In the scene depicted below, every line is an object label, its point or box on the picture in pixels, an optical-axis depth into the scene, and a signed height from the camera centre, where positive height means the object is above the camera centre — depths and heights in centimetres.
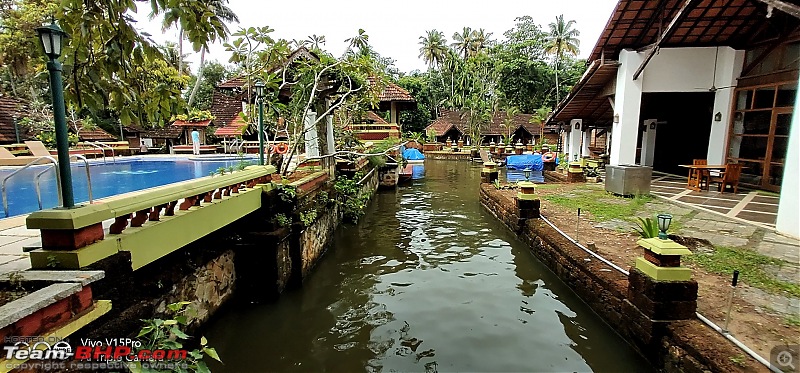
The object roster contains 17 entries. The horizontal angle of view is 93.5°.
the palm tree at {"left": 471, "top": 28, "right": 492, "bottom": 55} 4628 +1240
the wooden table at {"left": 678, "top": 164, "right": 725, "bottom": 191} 1044 -104
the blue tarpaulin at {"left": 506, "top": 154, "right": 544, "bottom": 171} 2261 -121
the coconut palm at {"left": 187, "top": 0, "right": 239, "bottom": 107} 351 +109
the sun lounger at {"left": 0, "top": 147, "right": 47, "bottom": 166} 1355 -78
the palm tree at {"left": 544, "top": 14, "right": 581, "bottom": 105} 4016 +1087
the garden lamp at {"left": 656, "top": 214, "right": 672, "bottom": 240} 454 -98
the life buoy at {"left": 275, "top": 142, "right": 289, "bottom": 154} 1207 -25
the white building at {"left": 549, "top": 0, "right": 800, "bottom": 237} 989 +219
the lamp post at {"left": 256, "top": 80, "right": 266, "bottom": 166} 744 +54
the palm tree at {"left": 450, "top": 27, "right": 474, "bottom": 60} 4619 +1223
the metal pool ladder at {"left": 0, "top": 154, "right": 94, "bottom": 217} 409 -28
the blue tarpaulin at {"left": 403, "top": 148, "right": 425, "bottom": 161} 2349 -83
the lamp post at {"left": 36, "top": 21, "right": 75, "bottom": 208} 279 +34
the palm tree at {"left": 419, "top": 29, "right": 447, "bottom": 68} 4681 +1168
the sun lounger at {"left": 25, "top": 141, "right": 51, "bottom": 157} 1552 -40
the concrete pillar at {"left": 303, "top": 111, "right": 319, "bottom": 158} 1131 -5
